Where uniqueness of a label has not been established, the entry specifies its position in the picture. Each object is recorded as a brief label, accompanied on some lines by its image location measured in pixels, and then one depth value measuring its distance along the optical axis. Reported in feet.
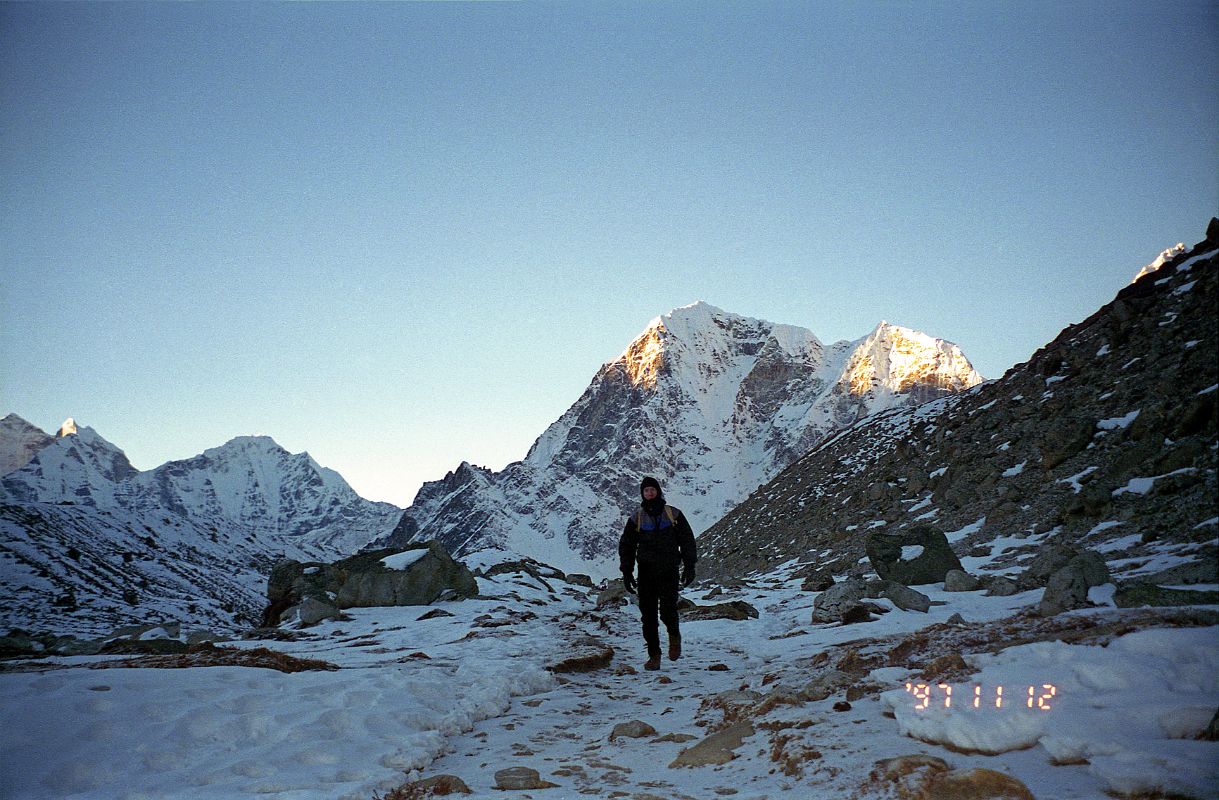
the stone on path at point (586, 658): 31.40
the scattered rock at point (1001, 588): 32.71
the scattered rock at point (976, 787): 9.46
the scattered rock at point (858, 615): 35.04
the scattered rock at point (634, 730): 18.93
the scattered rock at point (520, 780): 14.42
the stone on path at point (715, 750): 15.17
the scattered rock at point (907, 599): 34.47
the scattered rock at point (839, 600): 37.09
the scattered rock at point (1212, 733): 9.14
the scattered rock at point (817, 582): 57.21
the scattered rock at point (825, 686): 18.34
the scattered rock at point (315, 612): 51.70
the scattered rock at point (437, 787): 14.26
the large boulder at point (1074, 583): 21.90
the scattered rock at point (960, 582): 38.37
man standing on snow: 31.83
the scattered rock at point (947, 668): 15.39
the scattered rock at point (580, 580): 130.95
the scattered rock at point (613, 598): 76.89
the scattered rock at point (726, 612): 49.34
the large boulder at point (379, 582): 60.29
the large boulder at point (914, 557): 45.60
